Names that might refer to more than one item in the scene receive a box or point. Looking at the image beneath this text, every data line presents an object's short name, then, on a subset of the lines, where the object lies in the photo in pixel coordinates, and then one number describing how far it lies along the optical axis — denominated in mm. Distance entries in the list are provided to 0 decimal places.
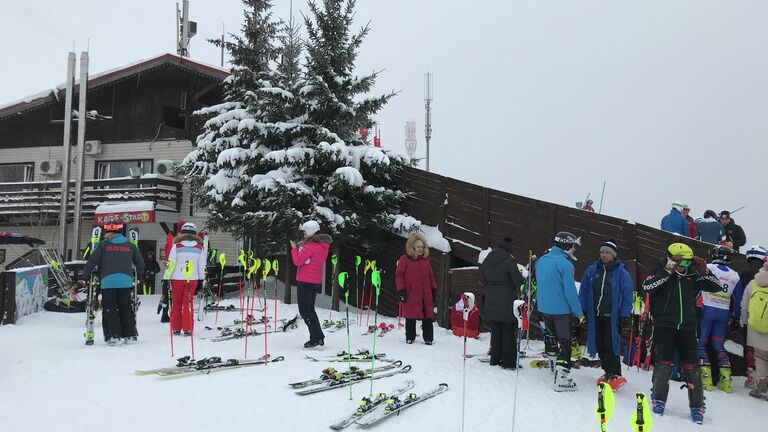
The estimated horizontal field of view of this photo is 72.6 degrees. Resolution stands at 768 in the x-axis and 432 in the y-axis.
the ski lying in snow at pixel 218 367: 6324
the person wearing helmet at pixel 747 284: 7465
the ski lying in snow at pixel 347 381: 5721
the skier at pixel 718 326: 7078
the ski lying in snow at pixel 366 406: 4748
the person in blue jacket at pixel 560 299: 6512
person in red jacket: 8977
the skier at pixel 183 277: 8883
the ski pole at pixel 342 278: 7853
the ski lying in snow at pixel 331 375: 5943
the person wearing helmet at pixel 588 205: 14633
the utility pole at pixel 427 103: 33344
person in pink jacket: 8086
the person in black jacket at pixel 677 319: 5629
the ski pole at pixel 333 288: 10336
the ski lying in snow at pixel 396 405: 4836
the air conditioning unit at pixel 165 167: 19641
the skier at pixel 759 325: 6785
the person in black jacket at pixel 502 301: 7367
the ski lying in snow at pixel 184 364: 6395
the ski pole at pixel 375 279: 7676
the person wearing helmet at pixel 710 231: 10180
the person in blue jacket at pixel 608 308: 6656
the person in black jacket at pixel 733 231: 10727
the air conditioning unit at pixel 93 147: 20969
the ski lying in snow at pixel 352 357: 7339
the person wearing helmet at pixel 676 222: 10091
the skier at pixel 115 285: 8227
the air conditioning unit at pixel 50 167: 21125
